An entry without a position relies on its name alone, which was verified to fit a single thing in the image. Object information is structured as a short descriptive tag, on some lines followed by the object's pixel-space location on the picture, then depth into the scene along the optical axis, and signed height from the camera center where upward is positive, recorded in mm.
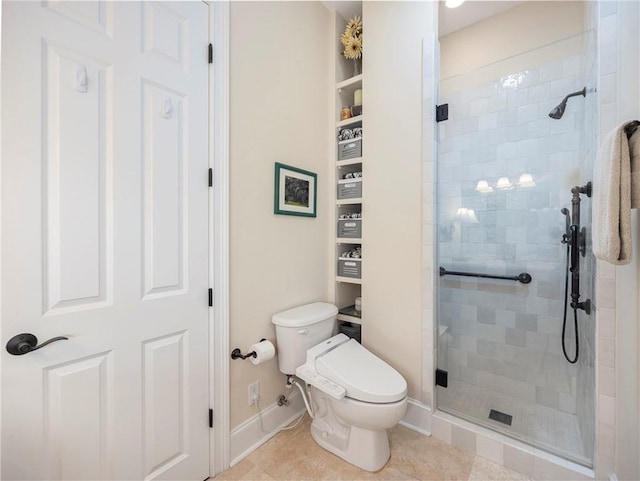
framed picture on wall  1736 +304
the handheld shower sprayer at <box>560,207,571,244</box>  1516 +65
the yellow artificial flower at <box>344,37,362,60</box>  2084 +1389
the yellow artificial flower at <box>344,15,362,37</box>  2090 +1539
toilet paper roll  1521 -600
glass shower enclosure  1490 -48
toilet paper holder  1495 -609
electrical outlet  1600 -862
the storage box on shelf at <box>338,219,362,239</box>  2068 +78
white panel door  903 +1
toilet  1381 -727
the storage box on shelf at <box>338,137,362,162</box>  2059 +657
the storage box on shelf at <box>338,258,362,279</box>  2066 -210
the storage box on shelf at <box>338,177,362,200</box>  2061 +369
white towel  999 +131
